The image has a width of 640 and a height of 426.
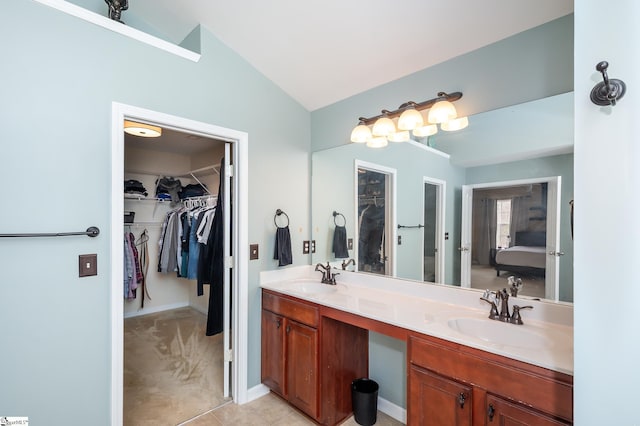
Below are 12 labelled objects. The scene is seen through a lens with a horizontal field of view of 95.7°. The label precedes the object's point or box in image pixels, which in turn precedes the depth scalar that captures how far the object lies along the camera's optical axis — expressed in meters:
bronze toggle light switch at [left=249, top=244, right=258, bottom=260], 2.29
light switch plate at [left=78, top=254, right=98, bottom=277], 1.57
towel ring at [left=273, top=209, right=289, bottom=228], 2.45
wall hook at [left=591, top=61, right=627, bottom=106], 0.79
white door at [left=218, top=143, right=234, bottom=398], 2.31
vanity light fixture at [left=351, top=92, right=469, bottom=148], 1.79
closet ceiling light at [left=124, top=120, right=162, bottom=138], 2.61
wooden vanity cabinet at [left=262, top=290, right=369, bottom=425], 1.93
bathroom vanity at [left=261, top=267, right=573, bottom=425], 1.12
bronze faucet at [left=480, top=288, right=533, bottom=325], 1.50
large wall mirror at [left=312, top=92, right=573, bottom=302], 1.52
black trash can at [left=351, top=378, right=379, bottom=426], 1.97
